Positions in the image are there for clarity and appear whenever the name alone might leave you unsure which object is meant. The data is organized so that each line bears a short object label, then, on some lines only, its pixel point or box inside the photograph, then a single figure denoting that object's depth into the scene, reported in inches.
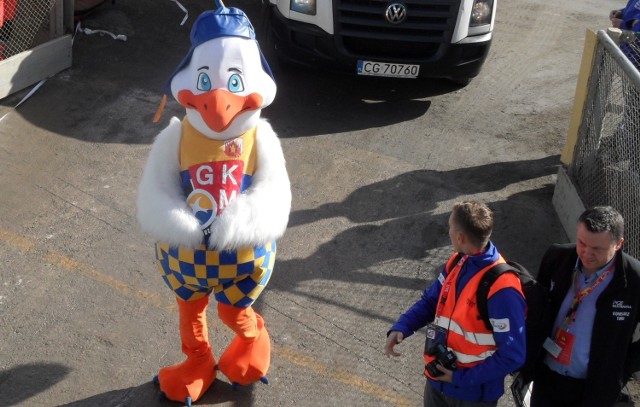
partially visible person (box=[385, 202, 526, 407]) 134.4
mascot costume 164.7
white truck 300.0
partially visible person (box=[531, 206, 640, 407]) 141.4
